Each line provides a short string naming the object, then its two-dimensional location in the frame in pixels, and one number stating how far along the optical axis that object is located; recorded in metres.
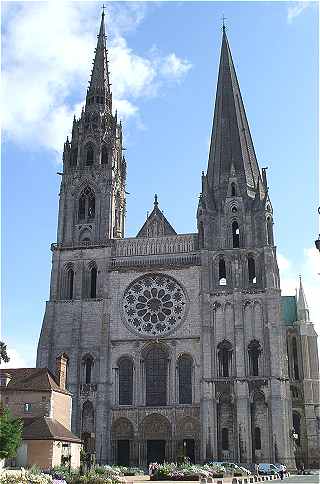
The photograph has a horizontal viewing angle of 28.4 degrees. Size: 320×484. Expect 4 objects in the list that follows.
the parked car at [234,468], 41.23
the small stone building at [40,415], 38.44
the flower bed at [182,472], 35.09
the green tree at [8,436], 34.19
